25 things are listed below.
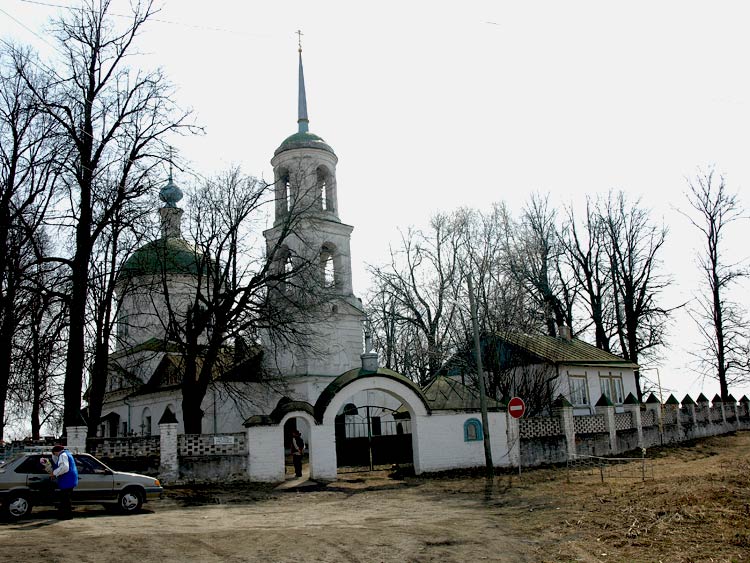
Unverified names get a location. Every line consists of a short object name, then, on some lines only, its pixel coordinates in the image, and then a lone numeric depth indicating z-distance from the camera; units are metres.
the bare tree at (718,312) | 38.12
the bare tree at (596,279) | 40.31
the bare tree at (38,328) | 18.11
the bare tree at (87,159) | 18.27
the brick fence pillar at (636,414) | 27.27
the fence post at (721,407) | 35.88
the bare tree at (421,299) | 36.16
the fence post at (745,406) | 39.19
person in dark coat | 20.56
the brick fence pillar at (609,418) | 25.52
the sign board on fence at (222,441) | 18.89
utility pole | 19.32
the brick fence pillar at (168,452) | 18.12
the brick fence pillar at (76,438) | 17.28
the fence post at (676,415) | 30.67
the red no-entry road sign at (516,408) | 18.88
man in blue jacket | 12.00
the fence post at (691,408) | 32.38
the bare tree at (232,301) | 22.64
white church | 20.08
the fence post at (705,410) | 33.91
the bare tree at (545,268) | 39.19
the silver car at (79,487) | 12.20
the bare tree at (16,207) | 17.86
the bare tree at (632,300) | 38.84
